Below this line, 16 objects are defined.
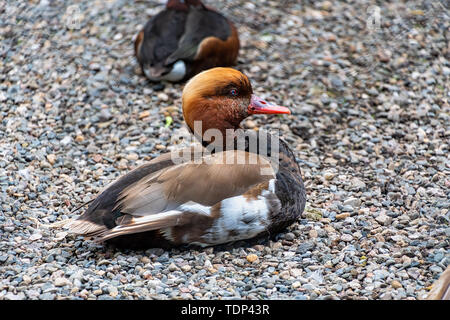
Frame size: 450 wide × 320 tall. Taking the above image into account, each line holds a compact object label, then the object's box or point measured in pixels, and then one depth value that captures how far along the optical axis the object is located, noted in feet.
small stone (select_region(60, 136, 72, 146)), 40.55
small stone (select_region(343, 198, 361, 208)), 34.04
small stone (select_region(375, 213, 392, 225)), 32.40
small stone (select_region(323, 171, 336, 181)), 36.81
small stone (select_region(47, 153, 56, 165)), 38.50
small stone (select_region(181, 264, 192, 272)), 28.89
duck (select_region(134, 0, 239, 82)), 44.57
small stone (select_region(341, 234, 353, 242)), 31.22
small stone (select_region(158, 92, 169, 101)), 44.07
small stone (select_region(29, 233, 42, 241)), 31.32
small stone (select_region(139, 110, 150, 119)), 42.45
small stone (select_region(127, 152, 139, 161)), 38.71
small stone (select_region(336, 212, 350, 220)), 33.06
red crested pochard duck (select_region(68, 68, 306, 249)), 29.04
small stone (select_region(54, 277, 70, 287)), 27.35
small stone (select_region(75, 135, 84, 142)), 40.96
